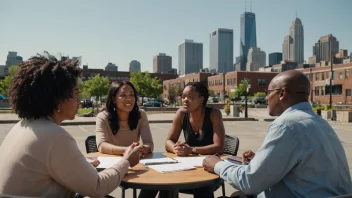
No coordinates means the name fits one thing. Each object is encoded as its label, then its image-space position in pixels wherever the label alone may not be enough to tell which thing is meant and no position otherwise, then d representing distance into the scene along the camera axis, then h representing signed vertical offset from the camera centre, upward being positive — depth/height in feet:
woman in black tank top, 12.40 -1.38
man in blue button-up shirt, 6.79 -1.44
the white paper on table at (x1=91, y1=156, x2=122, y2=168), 9.86 -2.17
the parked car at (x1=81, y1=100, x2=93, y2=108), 149.71 -4.62
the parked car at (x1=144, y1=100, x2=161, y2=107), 171.62 -5.33
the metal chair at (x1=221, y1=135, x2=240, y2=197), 14.29 -2.32
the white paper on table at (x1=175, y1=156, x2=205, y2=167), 10.18 -2.20
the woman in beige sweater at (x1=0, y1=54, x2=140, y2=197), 6.34 -0.98
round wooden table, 8.01 -2.22
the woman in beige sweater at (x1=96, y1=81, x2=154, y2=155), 13.56 -1.14
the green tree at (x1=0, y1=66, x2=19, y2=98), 156.87 +5.16
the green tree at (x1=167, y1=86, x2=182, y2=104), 202.18 -0.10
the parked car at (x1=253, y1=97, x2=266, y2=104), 202.77 -4.34
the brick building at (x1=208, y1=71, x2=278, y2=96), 285.64 +12.77
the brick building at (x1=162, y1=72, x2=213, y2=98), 348.38 +16.85
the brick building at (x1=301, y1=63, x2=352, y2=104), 224.12 +6.28
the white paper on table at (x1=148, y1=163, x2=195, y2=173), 9.33 -2.18
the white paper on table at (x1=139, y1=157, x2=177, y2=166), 10.38 -2.20
